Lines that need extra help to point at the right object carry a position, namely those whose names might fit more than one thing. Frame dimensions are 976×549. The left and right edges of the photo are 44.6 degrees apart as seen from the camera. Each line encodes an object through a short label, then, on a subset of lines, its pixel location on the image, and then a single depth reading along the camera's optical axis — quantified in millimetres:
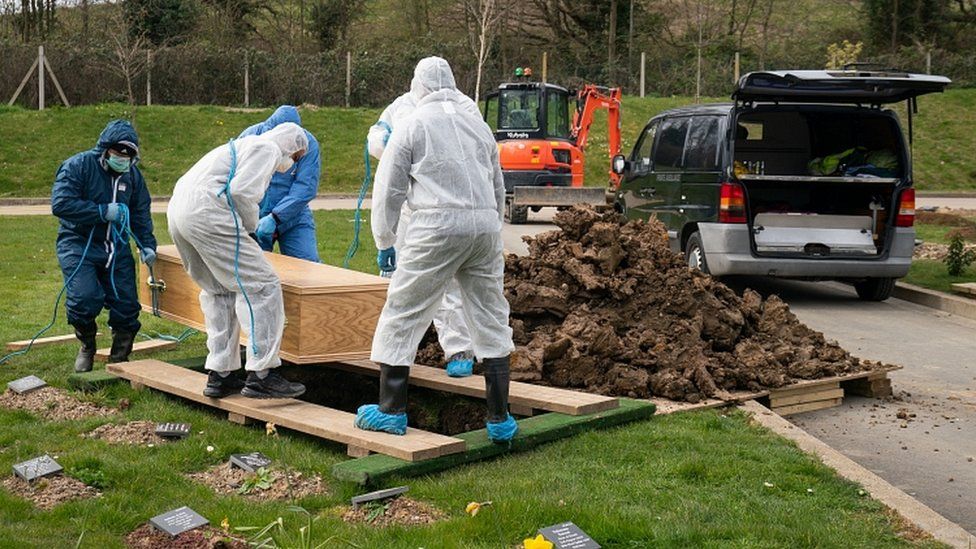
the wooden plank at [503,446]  5715
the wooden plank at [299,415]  5996
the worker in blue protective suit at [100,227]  8078
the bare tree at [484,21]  33250
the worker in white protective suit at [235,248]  6801
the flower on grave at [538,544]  3350
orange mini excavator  22219
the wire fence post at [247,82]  37125
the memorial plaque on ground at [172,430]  6688
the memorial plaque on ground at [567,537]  4680
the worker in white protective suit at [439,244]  6078
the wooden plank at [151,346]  9508
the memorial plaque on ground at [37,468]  5852
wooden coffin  7062
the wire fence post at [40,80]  34094
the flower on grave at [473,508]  4691
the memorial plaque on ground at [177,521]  5027
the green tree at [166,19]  40750
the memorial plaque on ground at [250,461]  6031
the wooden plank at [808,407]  8031
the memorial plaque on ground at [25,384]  7848
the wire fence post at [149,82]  35334
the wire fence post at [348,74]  38031
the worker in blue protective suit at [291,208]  8812
